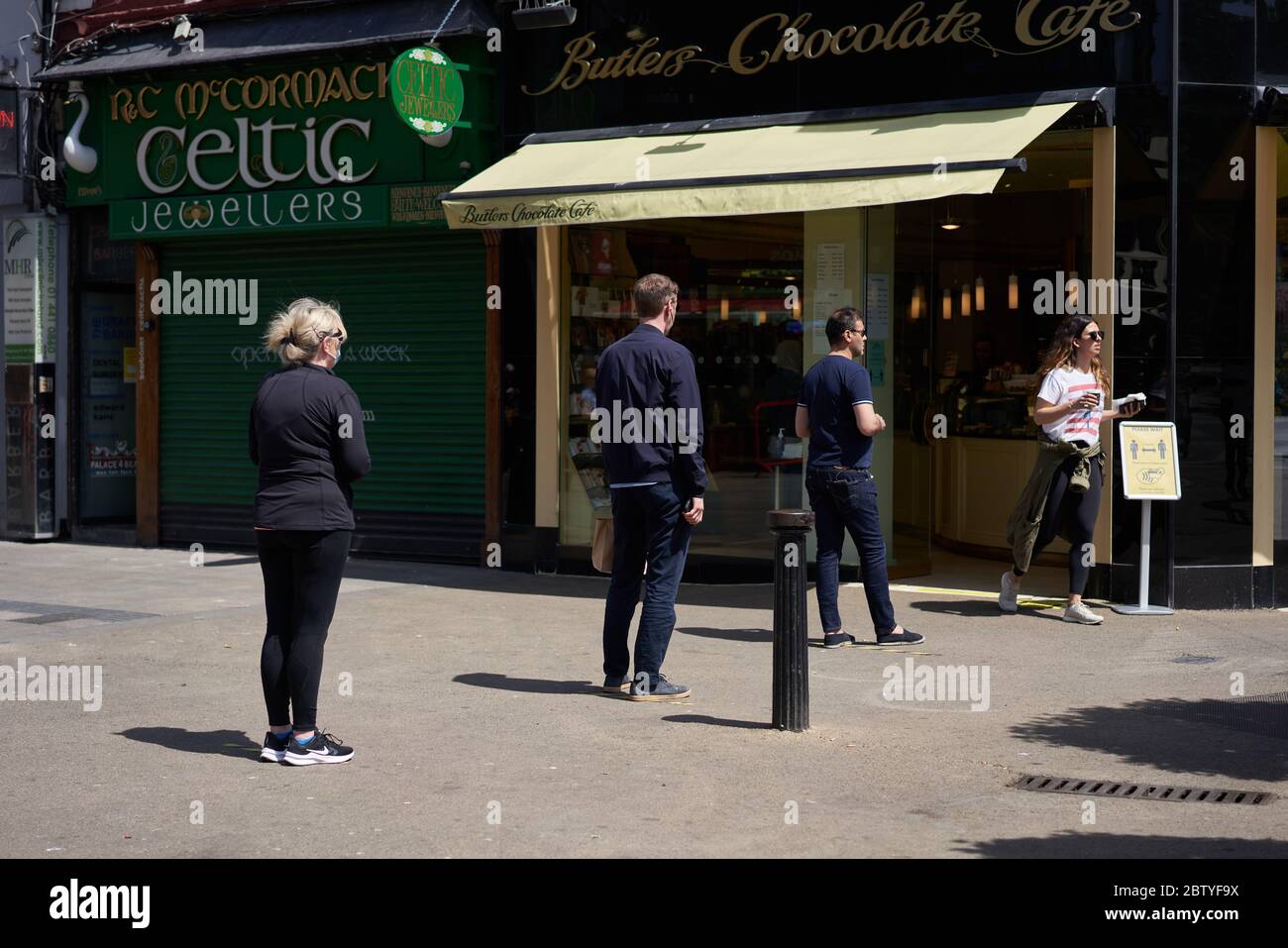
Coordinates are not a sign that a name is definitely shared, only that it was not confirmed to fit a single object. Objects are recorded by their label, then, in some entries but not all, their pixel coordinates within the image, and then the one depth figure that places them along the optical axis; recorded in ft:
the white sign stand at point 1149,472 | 33.58
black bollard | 23.00
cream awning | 32.81
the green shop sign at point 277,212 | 43.65
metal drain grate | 19.85
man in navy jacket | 25.26
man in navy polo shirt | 30.07
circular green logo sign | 39.40
